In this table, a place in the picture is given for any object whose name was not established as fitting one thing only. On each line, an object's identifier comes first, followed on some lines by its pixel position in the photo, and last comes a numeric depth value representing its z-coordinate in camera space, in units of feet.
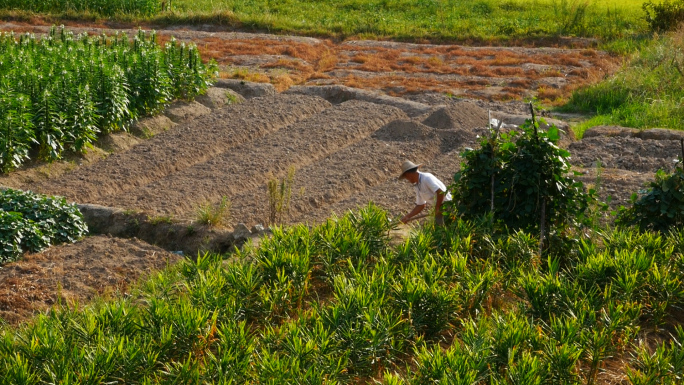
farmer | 54.90
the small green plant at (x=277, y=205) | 58.08
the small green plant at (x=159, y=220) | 60.80
